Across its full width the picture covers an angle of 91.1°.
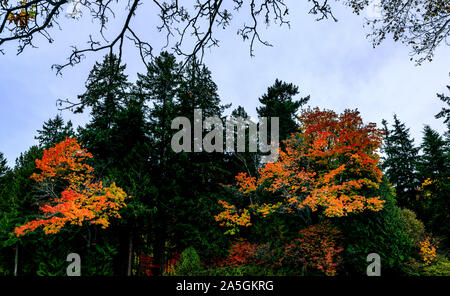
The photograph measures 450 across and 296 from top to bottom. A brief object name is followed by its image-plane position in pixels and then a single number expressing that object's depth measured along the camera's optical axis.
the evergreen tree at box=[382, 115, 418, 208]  22.78
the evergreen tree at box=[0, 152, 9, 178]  25.84
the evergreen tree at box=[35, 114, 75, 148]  25.59
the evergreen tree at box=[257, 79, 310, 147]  19.36
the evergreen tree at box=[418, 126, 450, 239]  18.27
